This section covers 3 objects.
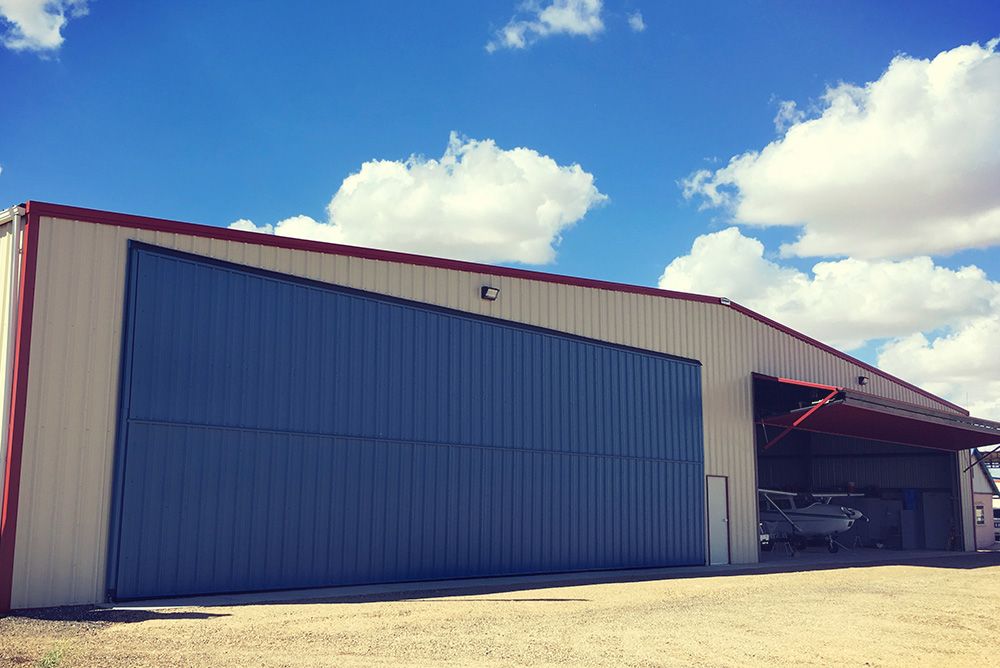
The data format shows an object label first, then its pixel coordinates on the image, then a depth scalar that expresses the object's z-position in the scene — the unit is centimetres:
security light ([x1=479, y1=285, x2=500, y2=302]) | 2050
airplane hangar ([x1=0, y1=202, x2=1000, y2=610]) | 1430
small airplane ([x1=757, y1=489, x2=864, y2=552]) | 3328
